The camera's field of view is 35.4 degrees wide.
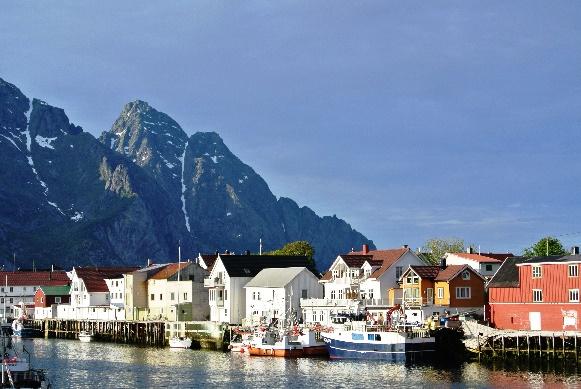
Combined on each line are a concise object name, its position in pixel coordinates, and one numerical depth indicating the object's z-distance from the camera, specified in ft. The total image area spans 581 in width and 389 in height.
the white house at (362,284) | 362.53
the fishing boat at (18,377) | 185.91
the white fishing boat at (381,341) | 294.66
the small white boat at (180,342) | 365.81
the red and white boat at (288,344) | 322.63
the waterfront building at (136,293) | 468.46
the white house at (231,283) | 412.42
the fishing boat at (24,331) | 494.59
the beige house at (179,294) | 427.74
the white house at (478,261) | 363.56
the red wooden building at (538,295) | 298.56
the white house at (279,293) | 389.39
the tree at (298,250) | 531.91
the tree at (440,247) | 526.57
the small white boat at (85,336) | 443.32
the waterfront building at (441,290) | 333.42
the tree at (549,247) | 439.35
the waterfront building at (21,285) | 627.05
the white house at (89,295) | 506.48
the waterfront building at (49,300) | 550.98
